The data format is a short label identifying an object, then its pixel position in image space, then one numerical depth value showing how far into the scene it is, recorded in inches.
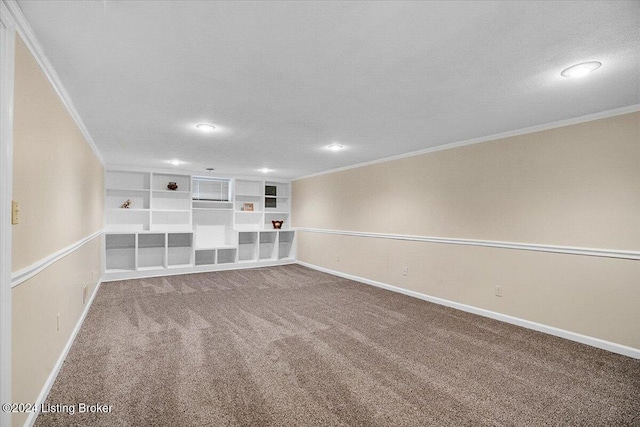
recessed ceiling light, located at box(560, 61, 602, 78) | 77.1
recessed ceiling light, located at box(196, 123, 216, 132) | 131.3
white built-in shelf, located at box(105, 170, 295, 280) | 236.7
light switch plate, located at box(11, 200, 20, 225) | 57.7
